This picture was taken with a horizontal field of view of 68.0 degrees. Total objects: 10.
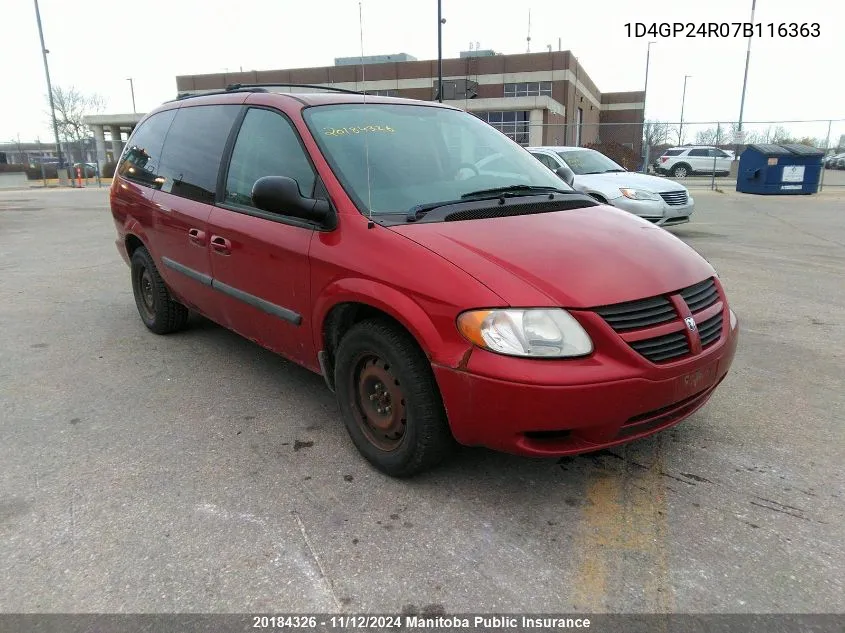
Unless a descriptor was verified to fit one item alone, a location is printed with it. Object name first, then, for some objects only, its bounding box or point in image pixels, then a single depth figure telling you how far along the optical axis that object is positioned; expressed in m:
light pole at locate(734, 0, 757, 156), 28.77
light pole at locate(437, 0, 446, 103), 17.89
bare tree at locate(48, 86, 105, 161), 53.66
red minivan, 2.43
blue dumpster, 19.33
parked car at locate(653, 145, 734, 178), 31.25
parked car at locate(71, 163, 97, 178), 36.90
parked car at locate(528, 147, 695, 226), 9.94
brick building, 45.19
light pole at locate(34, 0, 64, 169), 32.99
